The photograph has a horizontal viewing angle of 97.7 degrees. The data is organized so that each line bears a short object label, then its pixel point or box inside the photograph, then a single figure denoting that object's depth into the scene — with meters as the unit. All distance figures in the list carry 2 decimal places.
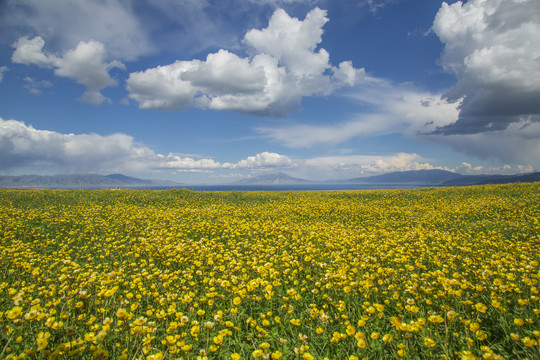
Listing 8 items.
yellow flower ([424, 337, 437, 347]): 2.66
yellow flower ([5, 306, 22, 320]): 2.83
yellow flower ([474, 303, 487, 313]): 3.09
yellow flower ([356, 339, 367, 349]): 2.77
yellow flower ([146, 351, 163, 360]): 2.60
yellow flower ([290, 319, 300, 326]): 3.17
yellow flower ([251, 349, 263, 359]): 2.57
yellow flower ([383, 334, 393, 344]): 2.71
